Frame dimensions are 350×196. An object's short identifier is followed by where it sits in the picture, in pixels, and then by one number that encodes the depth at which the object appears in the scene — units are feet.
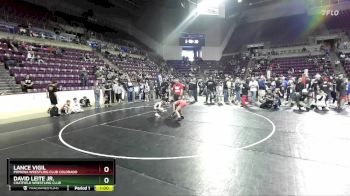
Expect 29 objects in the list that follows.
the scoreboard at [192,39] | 126.21
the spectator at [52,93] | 40.91
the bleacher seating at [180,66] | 127.91
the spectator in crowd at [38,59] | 59.57
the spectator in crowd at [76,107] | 43.65
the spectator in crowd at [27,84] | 48.32
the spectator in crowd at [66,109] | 42.29
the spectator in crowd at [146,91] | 64.33
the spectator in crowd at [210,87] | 56.24
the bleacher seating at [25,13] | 76.31
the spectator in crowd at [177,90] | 35.63
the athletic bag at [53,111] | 39.47
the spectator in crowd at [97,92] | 49.00
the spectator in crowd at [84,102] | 51.72
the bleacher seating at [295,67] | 93.54
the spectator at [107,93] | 53.16
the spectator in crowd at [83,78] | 62.56
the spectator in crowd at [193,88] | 62.05
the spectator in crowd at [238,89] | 56.13
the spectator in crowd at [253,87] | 52.85
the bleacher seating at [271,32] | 116.78
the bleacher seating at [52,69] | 54.01
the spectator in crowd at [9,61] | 52.04
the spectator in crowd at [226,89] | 56.73
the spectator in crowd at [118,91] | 57.00
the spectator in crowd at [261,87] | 52.90
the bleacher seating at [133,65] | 94.43
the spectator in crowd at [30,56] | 58.31
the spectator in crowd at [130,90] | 60.85
